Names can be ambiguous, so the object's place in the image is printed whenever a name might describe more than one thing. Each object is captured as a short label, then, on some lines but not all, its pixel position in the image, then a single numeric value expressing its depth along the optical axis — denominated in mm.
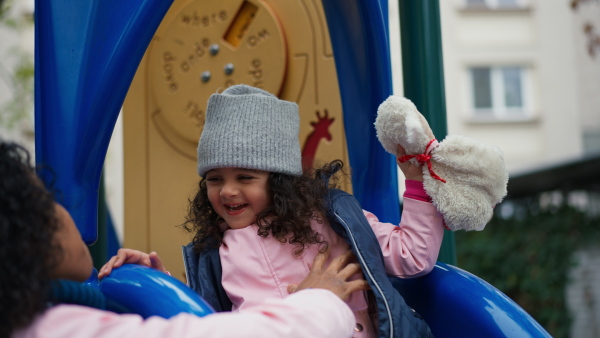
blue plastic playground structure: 1382
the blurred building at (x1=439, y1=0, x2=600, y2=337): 10195
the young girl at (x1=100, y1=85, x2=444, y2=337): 1642
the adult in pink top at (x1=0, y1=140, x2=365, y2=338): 967
